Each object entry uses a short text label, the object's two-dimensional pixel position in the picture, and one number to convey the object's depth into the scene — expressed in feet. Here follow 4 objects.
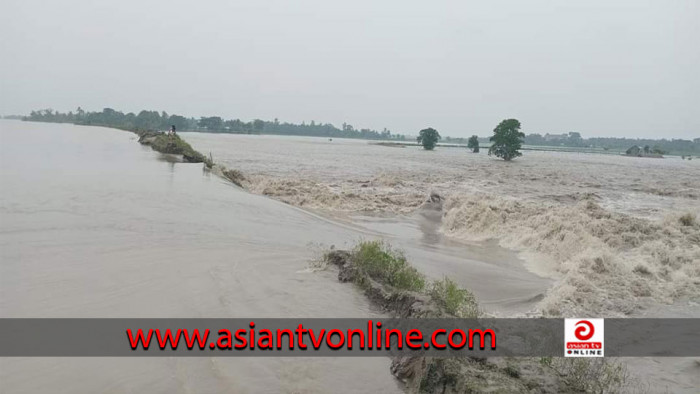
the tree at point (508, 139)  197.16
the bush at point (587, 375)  13.58
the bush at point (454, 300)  19.99
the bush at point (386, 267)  24.66
